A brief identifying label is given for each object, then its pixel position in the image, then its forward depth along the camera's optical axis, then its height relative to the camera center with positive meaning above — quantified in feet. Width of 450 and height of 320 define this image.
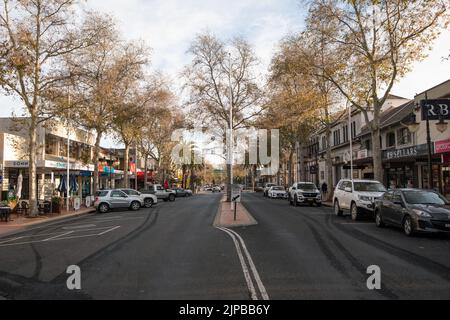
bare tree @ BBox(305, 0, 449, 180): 72.90 +24.02
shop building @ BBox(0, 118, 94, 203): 107.96 +7.75
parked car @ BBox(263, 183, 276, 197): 179.25 -4.28
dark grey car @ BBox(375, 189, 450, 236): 41.32 -3.31
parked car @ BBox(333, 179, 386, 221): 60.08 -2.34
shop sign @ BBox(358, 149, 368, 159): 109.70 +6.71
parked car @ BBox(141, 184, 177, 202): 149.59 -4.15
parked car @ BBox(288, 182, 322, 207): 99.45 -3.57
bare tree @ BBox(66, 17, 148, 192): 82.94 +22.72
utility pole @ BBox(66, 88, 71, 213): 98.17 -0.57
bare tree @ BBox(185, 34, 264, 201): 120.06 +25.65
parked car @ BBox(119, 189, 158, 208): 109.89 -4.33
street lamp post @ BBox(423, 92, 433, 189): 61.46 +5.78
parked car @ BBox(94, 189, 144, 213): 97.14 -4.11
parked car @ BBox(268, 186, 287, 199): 153.48 -4.34
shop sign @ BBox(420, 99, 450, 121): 63.31 +10.51
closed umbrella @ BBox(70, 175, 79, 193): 109.99 -0.13
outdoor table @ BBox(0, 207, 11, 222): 71.67 -4.88
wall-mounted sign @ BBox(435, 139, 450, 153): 68.45 +5.43
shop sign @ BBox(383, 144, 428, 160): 75.63 +5.23
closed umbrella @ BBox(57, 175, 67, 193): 106.11 -0.58
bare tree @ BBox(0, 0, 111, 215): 72.70 +21.79
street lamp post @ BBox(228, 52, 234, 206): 93.56 +5.88
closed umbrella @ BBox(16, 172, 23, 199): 90.49 -0.39
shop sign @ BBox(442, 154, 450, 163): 72.53 +3.57
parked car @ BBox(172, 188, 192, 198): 196.86 -4.82
